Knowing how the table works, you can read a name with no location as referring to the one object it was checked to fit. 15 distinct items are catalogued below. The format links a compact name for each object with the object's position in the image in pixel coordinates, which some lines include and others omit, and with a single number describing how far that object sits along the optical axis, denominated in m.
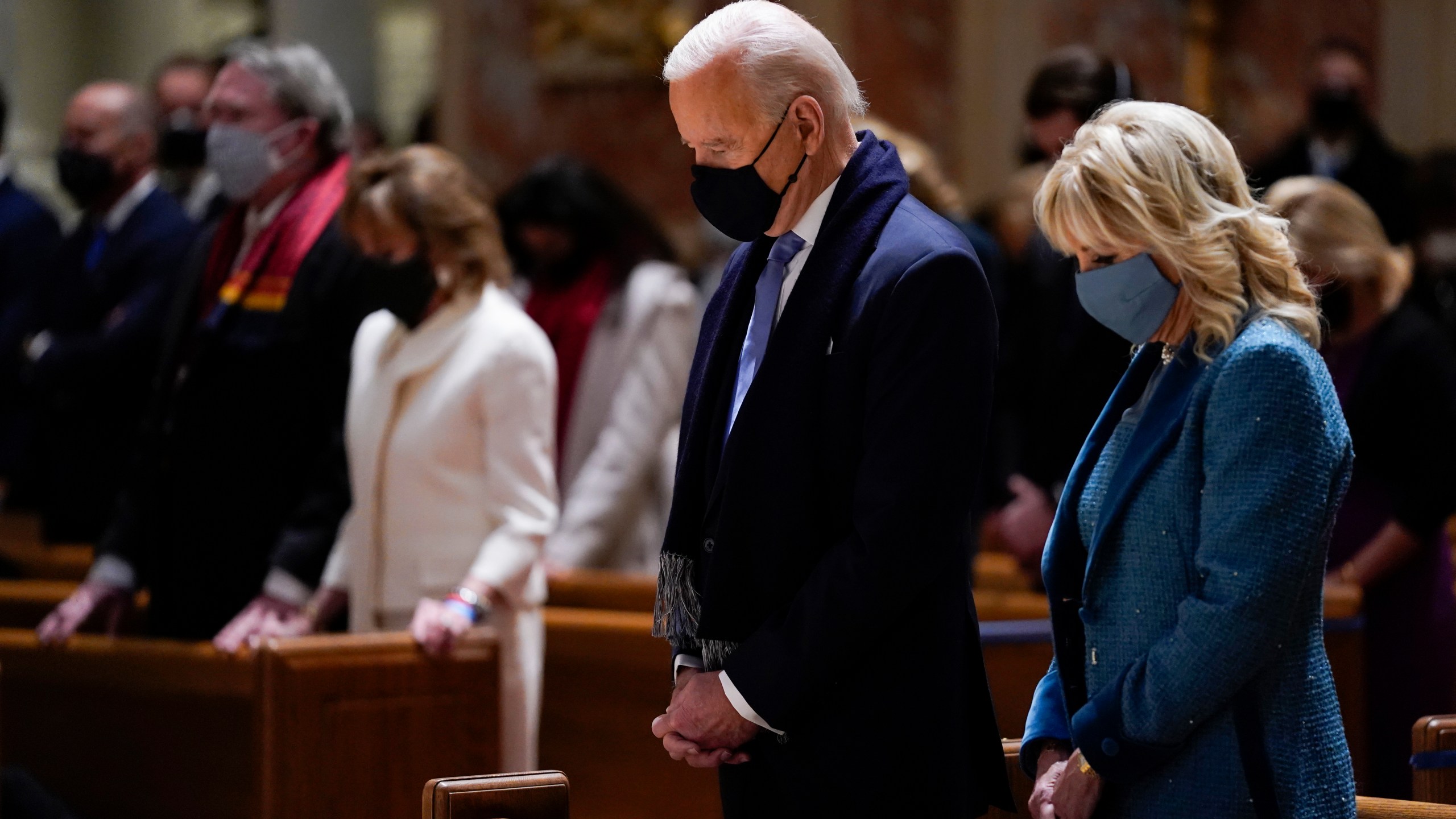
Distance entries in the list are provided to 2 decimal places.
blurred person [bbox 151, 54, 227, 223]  13.13
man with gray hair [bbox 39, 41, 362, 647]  8.09
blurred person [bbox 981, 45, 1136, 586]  7.95
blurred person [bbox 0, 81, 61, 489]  12.56
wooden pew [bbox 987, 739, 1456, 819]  4.55
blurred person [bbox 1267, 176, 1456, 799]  8.09
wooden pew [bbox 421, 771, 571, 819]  4.84
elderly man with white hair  4.51
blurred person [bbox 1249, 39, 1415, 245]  12.21
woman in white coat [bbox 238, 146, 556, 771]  7.41
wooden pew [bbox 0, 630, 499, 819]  6.87
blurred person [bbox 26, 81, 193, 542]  10.15
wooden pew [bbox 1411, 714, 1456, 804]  5.22
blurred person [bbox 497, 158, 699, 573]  10.24
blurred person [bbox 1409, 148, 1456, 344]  12.32
